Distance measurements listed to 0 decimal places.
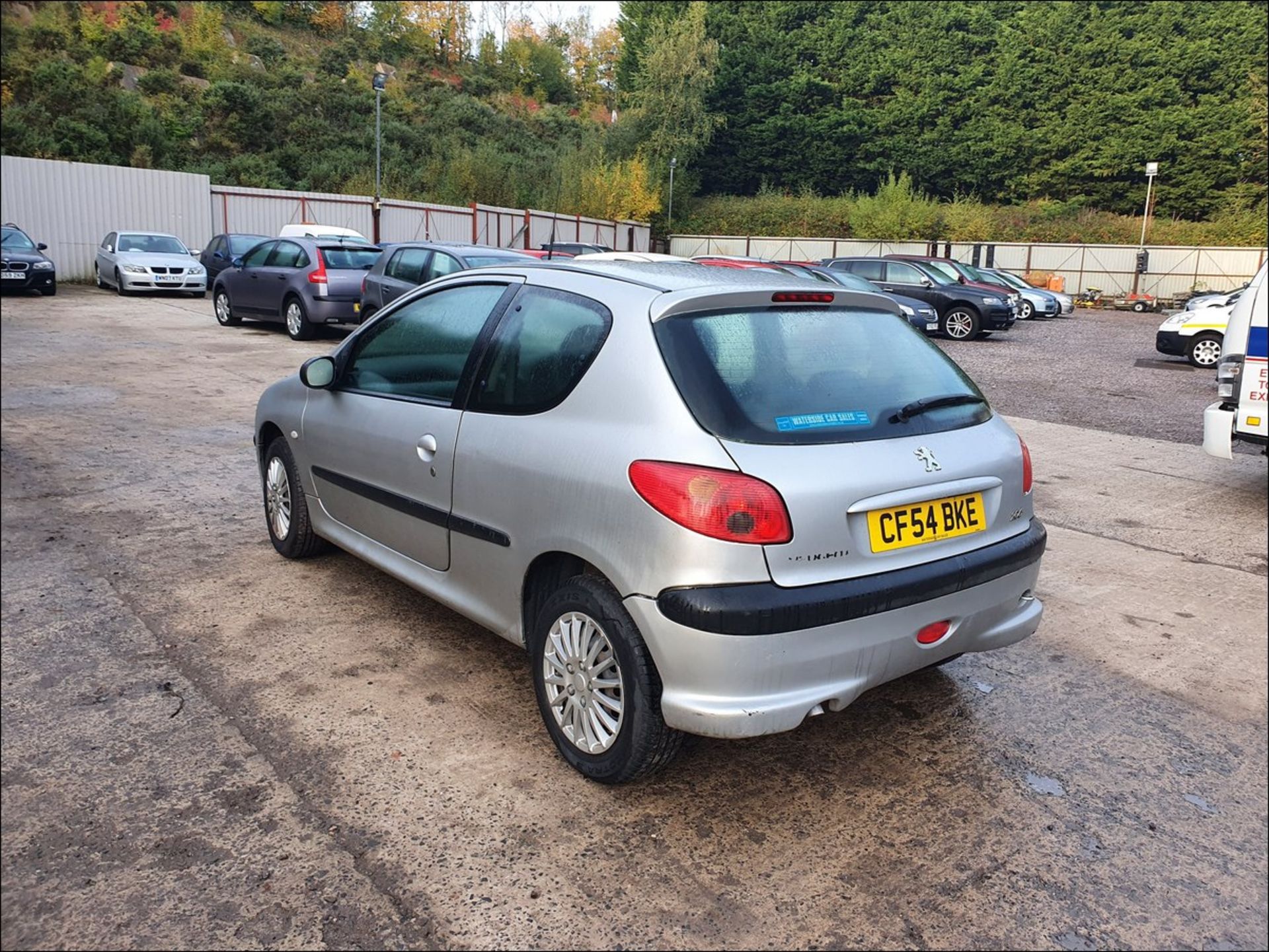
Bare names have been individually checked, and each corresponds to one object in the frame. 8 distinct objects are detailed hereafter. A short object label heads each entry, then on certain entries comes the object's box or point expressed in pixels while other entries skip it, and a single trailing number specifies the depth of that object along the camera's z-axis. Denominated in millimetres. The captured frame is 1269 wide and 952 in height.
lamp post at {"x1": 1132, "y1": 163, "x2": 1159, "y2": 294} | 38625
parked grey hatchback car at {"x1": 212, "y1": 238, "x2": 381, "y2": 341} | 14289
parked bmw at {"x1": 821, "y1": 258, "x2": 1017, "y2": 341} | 19406
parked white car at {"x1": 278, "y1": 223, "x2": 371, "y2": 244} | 19641
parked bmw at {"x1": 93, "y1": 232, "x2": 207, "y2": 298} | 18672
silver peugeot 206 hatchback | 2600
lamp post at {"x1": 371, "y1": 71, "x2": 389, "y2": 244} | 26500
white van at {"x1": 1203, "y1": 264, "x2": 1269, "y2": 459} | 5332
